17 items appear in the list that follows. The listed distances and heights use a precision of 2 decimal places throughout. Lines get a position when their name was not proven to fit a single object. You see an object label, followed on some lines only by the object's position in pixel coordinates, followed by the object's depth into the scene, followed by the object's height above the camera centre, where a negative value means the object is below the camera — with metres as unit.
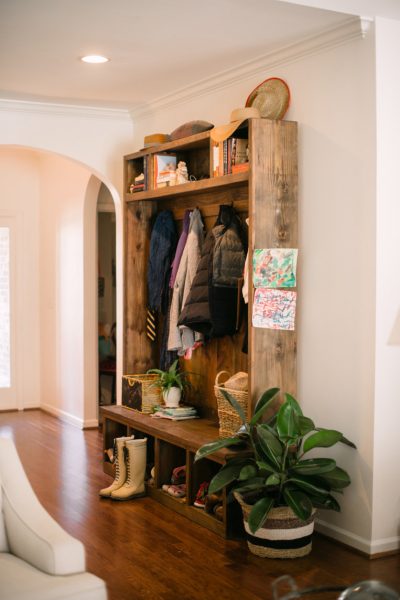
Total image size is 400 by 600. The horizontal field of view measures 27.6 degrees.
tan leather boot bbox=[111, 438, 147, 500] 5.17 -1.27
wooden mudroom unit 4.39 -0.13
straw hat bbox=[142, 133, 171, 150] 5.54 +0.88
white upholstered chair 2.49 -0.94
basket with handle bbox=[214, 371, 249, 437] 4.55 -0.80
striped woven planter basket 4.01 -1.31
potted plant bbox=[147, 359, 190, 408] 5.45 -0.79
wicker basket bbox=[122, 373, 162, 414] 5.59 -0.87
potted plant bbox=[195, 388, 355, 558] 3.96 -1.06
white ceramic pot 5.44 -0.86
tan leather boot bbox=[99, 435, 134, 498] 5.19 -1.29
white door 8.48 -0.45
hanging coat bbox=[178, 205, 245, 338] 4.80 -0.06
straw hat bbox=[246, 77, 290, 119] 4.56 +0.97
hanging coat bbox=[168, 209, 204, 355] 5.27 -0.09
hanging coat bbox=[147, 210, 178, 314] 5.66 +0.08
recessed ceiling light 4.75 +1.23
